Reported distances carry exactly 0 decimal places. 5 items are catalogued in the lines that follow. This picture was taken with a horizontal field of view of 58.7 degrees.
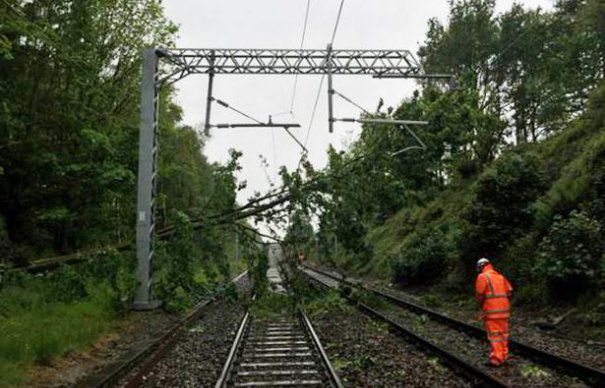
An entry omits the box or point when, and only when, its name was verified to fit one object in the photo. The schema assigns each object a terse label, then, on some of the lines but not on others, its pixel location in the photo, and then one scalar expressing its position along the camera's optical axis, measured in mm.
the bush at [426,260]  21984
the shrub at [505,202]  17047
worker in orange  8477
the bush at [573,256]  12180
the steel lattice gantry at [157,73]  15359
